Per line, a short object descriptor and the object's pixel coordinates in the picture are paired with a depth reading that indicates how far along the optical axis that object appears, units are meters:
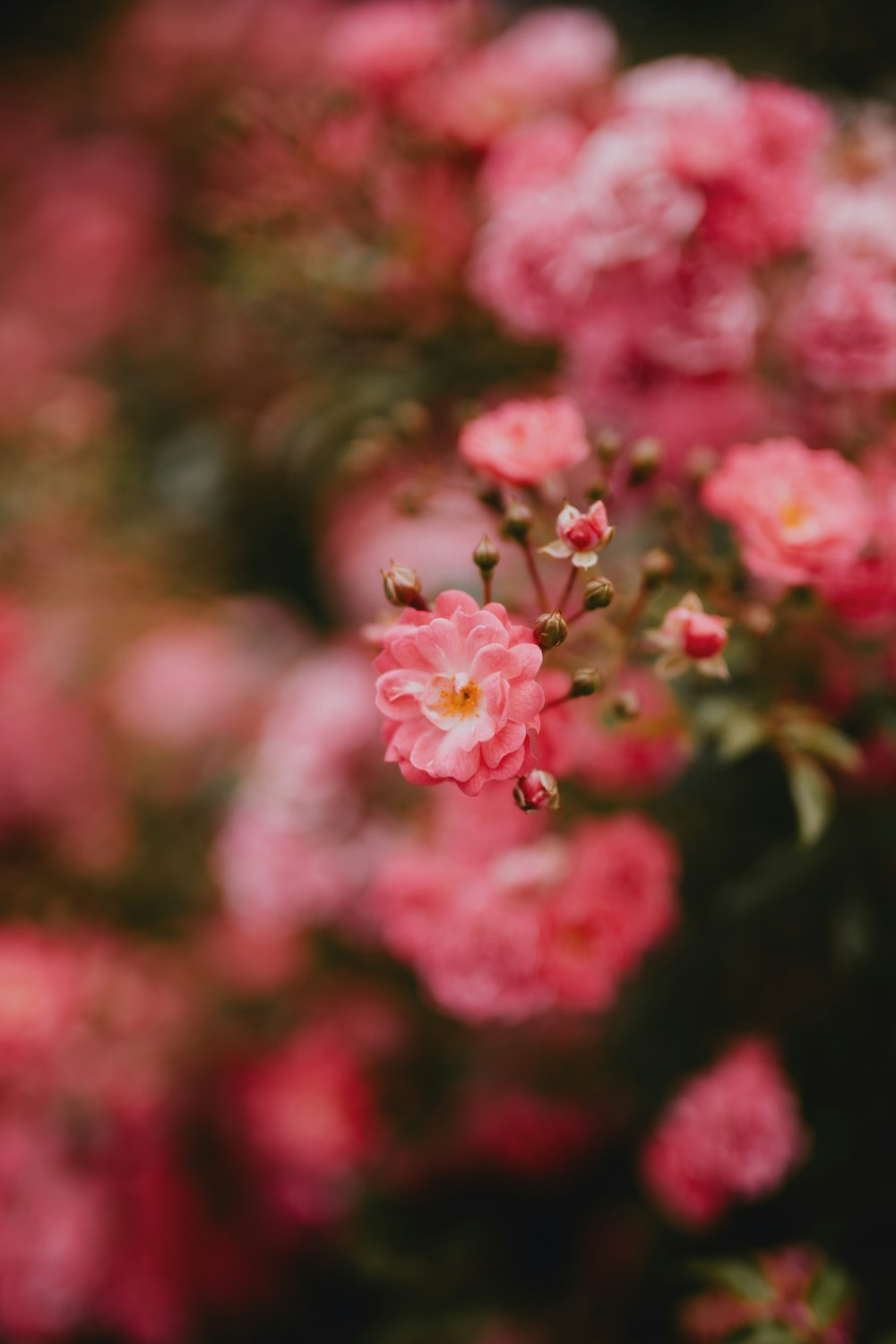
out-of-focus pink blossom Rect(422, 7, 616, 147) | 0.89
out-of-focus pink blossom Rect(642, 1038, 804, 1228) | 0.72
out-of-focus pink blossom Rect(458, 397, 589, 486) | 0.58
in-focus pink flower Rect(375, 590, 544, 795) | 0.46
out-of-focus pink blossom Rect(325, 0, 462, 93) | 0.89
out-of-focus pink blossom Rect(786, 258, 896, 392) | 0.71
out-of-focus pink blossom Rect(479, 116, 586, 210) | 0.76
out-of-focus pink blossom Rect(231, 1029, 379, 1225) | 1.08
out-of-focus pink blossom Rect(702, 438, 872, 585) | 0.58
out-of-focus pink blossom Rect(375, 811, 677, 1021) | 0.68
